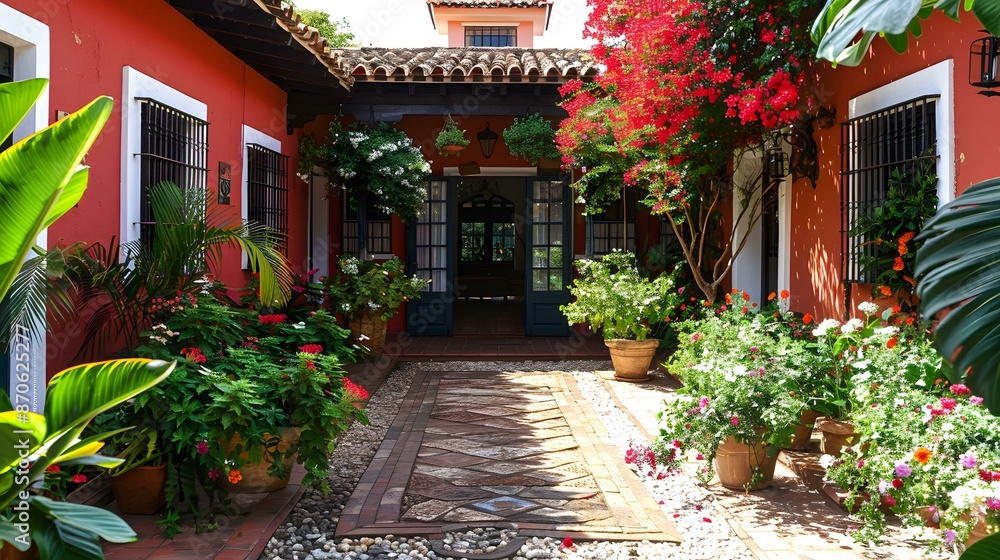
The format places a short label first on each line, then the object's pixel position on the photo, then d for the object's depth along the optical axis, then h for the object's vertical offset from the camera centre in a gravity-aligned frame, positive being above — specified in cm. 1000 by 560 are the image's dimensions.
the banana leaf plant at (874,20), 161 +54
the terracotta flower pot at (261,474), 414 -101
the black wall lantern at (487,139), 1002 +166
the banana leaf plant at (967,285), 147 -1
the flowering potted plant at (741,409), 417 -68
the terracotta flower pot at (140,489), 389 -103
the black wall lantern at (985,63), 405 +110
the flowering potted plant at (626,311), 777 -33
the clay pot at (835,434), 456 -88
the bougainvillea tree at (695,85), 578 +144
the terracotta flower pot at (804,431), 503 -96
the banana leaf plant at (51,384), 218 -31
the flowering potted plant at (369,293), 877 -20
